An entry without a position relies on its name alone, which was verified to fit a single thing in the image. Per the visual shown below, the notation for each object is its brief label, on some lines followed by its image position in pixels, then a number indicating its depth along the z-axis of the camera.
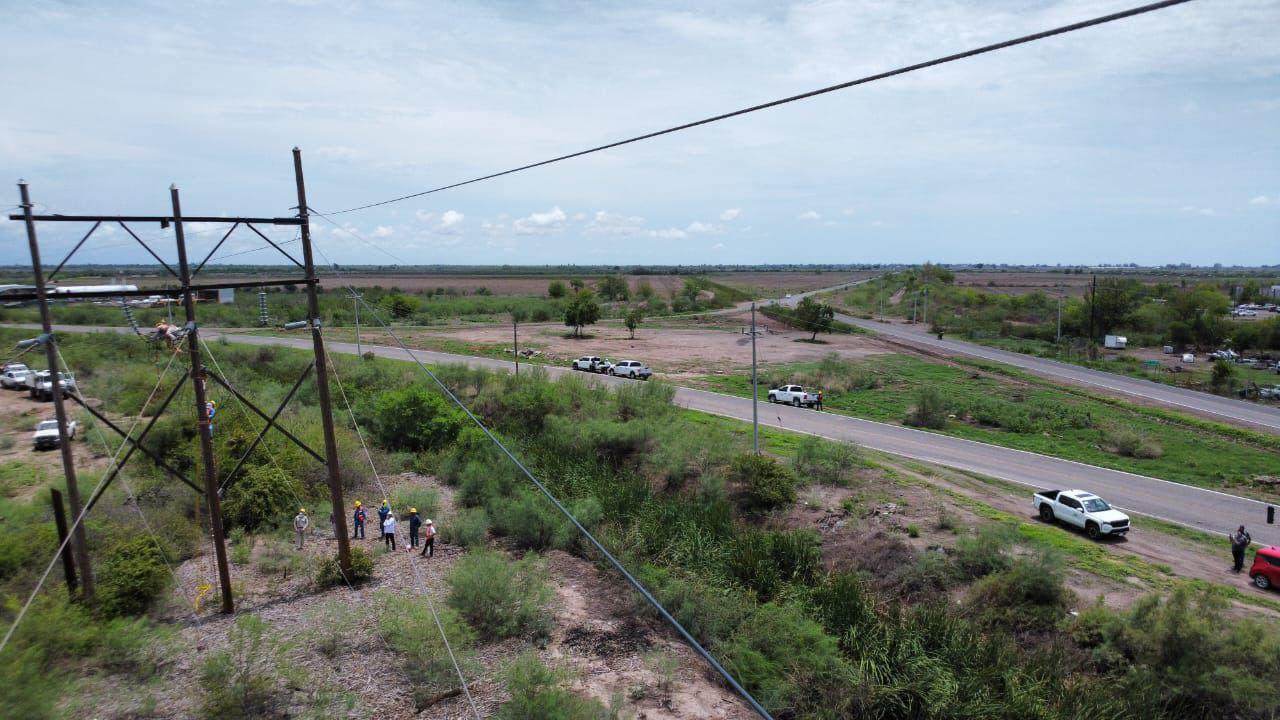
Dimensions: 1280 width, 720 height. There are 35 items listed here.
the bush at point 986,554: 19.58
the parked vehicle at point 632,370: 52.44
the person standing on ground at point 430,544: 20.42
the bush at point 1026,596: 17.38
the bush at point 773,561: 20.23
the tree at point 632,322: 80.31
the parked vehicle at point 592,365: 54.82
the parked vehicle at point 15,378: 45.34
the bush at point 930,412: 40.12
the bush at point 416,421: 32.75
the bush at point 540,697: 12.02
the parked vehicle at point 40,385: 42.56
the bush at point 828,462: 27.45
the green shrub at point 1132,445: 34.44
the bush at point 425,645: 13.45
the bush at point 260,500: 21.72
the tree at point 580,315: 81.38
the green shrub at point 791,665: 14.98
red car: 19.02
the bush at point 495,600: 16.06
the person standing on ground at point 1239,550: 20.25
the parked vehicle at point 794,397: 45.38
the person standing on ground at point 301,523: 20.41
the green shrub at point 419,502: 23.88
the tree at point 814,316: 80.06
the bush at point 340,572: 17.70
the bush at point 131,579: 15.26
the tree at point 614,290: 140.12
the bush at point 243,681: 11.55
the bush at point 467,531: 21.66
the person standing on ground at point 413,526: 20.67
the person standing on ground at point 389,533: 20.61
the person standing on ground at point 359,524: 21.67
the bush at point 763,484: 25.45
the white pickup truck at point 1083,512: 22.58
